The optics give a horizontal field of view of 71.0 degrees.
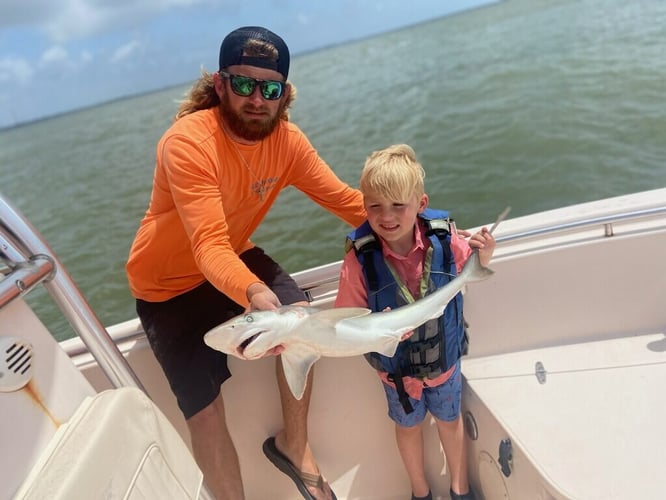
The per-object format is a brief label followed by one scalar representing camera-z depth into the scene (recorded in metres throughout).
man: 2.15
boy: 2.02
